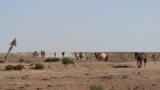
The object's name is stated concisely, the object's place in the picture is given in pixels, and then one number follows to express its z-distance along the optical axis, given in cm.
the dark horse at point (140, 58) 5659
